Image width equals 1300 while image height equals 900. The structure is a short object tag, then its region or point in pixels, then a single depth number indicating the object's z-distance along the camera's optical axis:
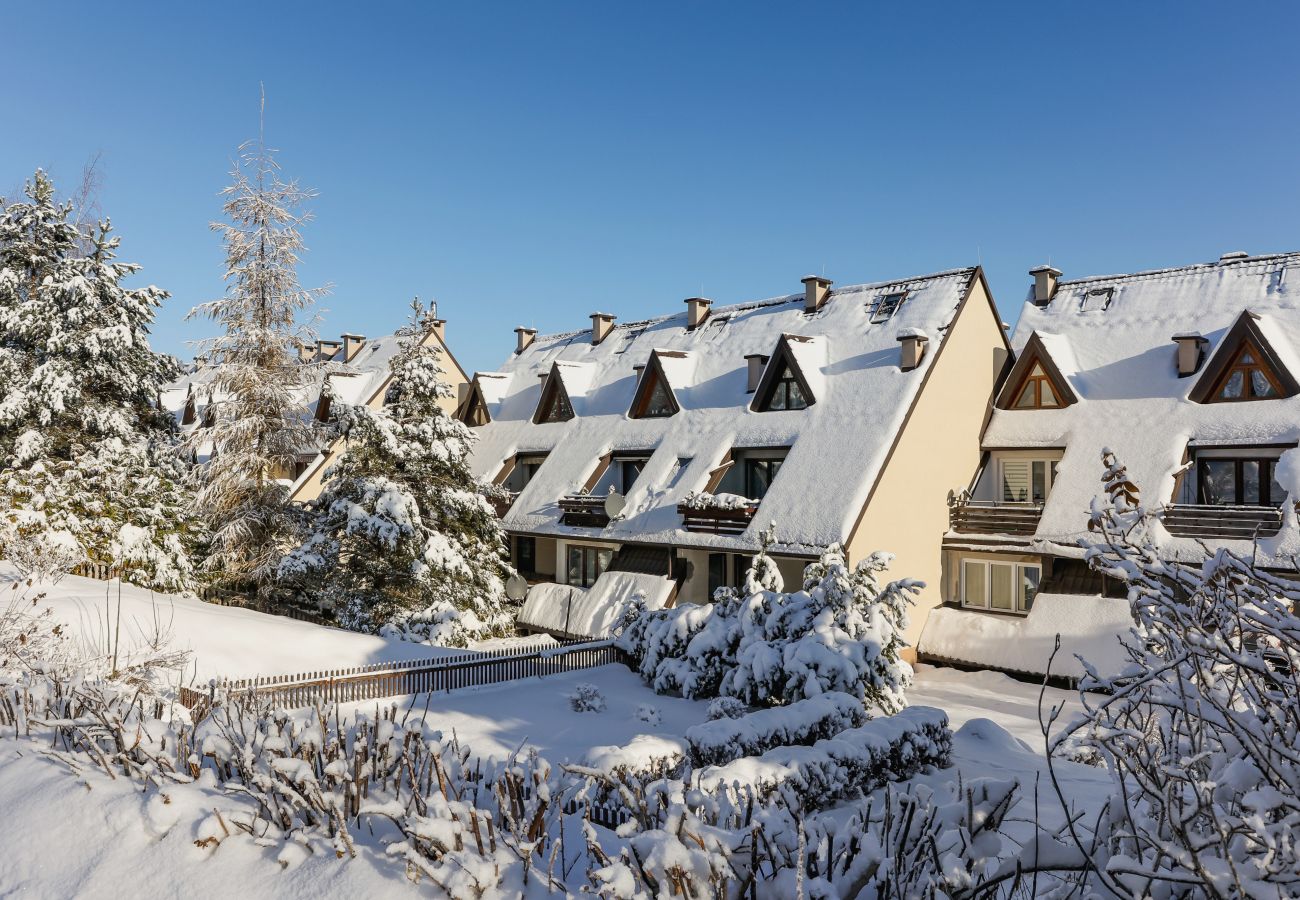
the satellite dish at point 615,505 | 26.89
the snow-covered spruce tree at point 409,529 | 24.84
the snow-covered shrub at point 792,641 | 16.27
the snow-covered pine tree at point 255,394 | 26.75
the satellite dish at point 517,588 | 29.61
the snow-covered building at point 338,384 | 30.89
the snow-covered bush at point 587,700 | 17.56
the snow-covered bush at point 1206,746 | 3.55
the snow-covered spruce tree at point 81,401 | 25.80
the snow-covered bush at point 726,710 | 16.50
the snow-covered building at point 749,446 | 23.27
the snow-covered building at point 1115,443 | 20.70
